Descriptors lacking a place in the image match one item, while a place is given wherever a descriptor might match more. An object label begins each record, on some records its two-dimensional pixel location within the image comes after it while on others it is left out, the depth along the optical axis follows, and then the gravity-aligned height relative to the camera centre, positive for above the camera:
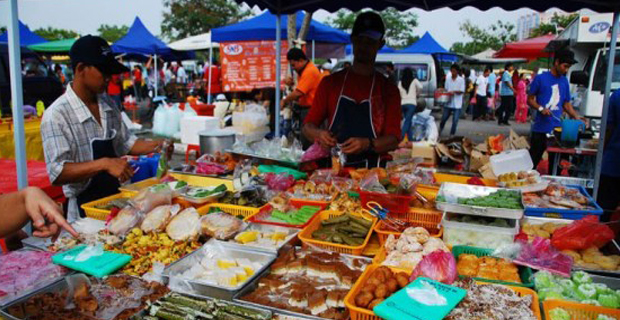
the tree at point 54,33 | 42.88 +5.74
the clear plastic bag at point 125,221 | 2.52 -0.80
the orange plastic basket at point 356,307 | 1.65 -0.83
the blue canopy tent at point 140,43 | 15.21 +1.69
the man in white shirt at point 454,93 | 13.80 +0.19
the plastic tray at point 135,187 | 3.21 -0.78
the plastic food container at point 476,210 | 2.43 -0.64
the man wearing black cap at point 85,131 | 2.87 -0.32
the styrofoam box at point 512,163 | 3.79 -0.56
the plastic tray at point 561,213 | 2.84 -0.74
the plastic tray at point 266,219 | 2.63 -0.81
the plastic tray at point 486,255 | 1.95 -0.83
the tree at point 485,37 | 43.56 +6.54
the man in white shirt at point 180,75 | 24.39 +0.86
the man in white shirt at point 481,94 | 19.10 +0.26
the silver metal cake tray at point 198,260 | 1.89 -0.87
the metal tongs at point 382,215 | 2.63 -0.75
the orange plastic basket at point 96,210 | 2.87 -0.83
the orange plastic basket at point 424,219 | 2.73 -0.79
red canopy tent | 16.03 +1.99
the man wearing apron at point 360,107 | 3.70 -0.10
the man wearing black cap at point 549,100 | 6.74 +0.03
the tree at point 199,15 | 45.62 +8.24
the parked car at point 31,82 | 9.65 +0.09
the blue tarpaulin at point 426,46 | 22.62 +2.81
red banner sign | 9.89 +0.67
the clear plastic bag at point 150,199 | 2.74 -0.72
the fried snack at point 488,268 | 2.07 -0.84
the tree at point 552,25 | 32.81 +6.28
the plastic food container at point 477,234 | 2.39 -0.76
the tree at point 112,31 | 51.75 +7.44
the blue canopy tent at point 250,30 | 9.60 +1.40
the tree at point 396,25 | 51.16 +8.67
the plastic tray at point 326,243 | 2.33 -0.83
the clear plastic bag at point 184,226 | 2.49 -0.81
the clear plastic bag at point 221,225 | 2.50 -0.81
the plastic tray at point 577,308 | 1.76 -0.85
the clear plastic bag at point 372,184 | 2.92 -0.62
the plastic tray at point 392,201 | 2.76 -0.68
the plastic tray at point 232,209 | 2.98 -0.83
